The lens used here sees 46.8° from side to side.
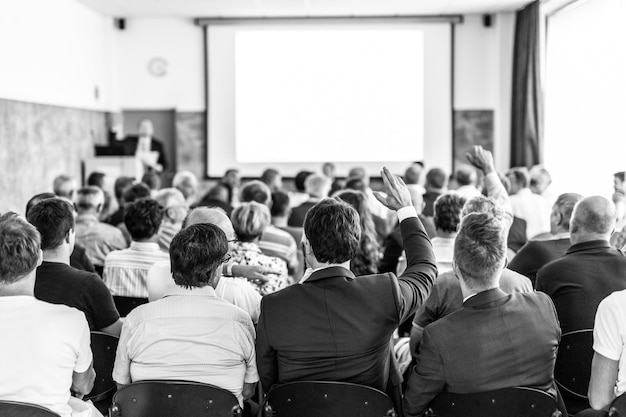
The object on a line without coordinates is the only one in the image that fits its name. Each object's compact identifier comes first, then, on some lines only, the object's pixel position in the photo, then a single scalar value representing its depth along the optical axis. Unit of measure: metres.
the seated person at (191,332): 2.59
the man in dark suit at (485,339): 2.45
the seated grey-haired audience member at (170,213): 4.88
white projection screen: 11.71
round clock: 11.92
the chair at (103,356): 2.99
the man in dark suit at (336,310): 2.49
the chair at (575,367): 2.85
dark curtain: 10.78
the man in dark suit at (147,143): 11.62
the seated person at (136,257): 4.10
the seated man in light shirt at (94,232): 4.99
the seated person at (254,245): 3.95
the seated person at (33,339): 2.26
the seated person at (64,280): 3.09
